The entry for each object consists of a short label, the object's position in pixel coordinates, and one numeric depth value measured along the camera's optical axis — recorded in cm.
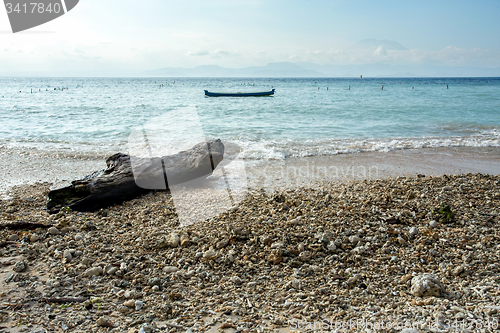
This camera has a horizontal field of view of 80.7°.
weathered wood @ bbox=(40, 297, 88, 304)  296
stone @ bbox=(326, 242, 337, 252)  381
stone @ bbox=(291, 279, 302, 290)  320
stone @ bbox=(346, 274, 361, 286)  324
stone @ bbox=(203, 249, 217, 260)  370
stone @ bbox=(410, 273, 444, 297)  300
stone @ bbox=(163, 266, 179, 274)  350
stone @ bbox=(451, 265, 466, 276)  331
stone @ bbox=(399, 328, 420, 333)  251
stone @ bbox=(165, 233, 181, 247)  400
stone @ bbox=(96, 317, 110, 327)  268
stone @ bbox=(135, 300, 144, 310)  293
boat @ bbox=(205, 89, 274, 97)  3646
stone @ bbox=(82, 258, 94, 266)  359
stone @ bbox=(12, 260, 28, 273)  344
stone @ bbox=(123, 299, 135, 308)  296
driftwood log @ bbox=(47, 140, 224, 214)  558
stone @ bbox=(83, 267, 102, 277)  339
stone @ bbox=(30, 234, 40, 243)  412
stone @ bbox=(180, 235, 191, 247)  398
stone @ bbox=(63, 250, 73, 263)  366
